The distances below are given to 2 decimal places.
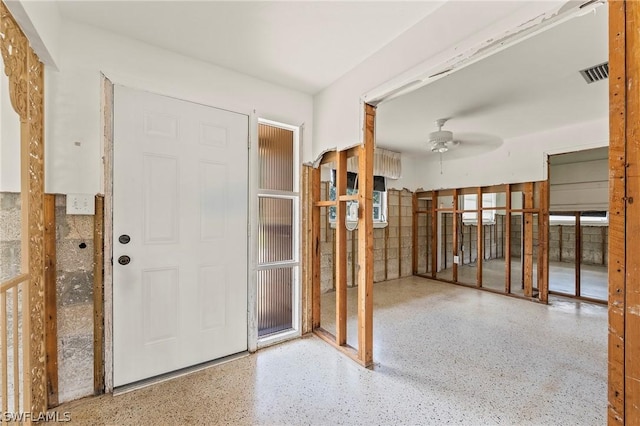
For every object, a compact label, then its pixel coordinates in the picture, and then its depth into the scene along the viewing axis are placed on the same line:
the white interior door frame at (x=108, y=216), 1.81
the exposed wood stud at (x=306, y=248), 2.72
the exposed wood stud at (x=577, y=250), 4.12
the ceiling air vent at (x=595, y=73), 2.25
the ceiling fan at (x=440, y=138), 3.51
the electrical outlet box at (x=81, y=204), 1.72
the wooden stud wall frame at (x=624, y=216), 0.98
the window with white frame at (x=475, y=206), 6.58
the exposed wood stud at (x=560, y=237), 7.16
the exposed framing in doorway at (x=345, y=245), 2.20
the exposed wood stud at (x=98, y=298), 1.80
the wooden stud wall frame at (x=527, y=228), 3.94
